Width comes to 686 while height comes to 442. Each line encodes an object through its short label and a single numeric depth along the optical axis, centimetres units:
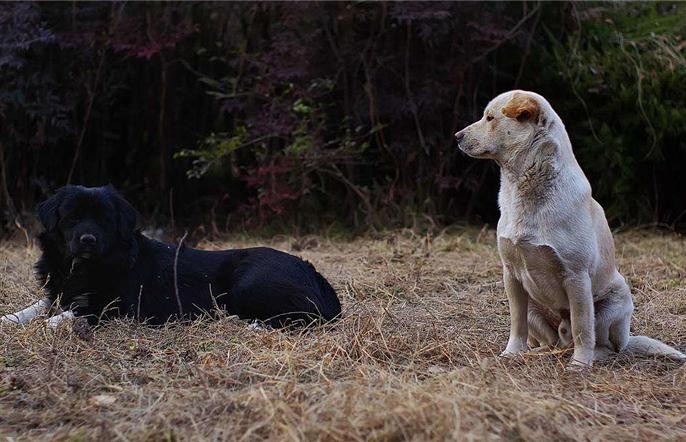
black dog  467
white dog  389
